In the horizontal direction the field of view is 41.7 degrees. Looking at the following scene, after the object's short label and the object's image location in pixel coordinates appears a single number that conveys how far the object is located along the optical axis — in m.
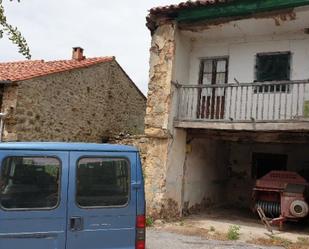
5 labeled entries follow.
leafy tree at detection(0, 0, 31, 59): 3.45
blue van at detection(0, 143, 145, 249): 4.16
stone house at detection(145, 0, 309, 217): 9.90
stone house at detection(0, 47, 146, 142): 12.84
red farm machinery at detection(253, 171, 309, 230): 9.75
